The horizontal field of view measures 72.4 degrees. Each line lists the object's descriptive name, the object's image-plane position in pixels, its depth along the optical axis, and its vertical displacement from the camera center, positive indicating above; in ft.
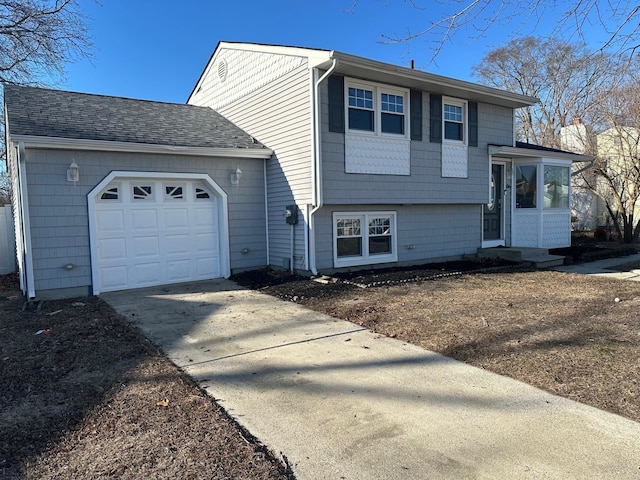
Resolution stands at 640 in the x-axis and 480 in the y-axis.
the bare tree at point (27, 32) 39.14 +17.11
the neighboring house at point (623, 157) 54.19 +6.47
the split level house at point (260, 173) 26.61 +2.82
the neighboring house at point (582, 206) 77.61 +0.25
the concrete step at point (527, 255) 36.37 -4.11
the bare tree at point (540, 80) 84.02 +26.45
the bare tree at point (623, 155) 53.01 +6.73
